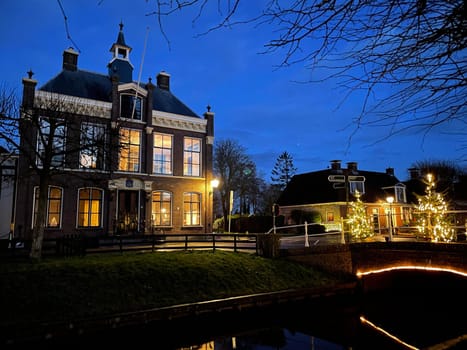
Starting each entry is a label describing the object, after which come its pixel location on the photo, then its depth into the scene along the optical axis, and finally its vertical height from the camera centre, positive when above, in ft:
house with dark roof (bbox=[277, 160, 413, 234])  110.76 +7.73
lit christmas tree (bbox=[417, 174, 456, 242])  42.96 -0.59
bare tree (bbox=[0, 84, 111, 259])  38.50 +10.39
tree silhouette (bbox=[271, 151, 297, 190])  197.98 +28.63
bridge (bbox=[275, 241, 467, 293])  35.70 -5.18
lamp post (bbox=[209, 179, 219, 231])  78.86 +4.06
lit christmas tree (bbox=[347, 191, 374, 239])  50.70 -0.92
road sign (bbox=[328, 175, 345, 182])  41.73 +4.84
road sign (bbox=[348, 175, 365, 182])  42.83 +4.90
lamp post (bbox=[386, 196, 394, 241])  42.43 -0.98
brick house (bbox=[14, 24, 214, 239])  63.10 +11.21
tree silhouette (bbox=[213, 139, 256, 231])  141.18 +20.82
